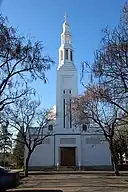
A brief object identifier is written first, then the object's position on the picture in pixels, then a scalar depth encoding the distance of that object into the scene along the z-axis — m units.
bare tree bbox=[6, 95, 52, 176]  21.32
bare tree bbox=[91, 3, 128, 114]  8.27
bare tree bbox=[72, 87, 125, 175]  17.79
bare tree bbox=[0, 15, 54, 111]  7.95
